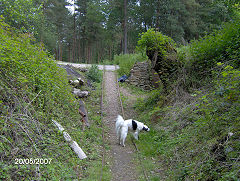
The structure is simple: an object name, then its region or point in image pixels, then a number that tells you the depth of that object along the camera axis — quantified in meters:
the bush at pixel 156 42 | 10.70
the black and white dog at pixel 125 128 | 7.81
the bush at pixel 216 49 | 8.05
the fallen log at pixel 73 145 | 6.22
